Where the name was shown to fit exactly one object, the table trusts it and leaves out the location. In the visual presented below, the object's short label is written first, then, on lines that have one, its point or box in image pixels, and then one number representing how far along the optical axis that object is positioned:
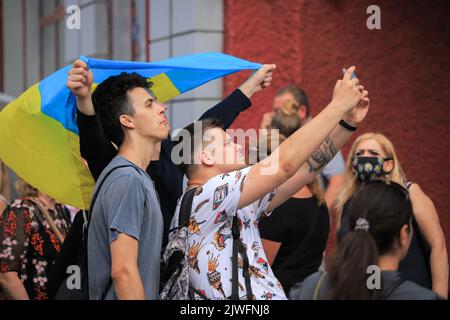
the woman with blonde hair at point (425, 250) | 4.73
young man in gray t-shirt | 3.31
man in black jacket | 3.54
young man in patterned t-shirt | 3.36
